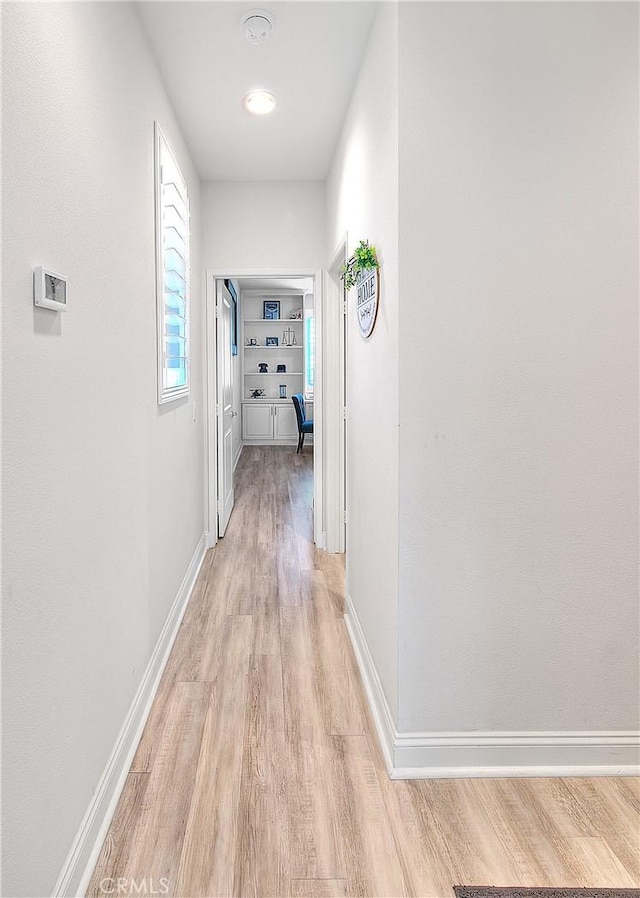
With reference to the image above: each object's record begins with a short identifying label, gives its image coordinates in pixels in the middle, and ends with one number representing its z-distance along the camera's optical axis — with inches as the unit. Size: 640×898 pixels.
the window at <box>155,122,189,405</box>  106.8
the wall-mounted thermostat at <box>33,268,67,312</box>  51.2
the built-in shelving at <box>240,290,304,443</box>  399.5
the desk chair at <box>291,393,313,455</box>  352.5
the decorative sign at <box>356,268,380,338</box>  90.6
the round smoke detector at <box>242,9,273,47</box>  91.2
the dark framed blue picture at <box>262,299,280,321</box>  398.0
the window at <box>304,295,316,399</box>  384.8
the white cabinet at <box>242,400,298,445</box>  404.5
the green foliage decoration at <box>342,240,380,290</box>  90.1
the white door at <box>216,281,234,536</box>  186.4
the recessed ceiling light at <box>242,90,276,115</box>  117.6
